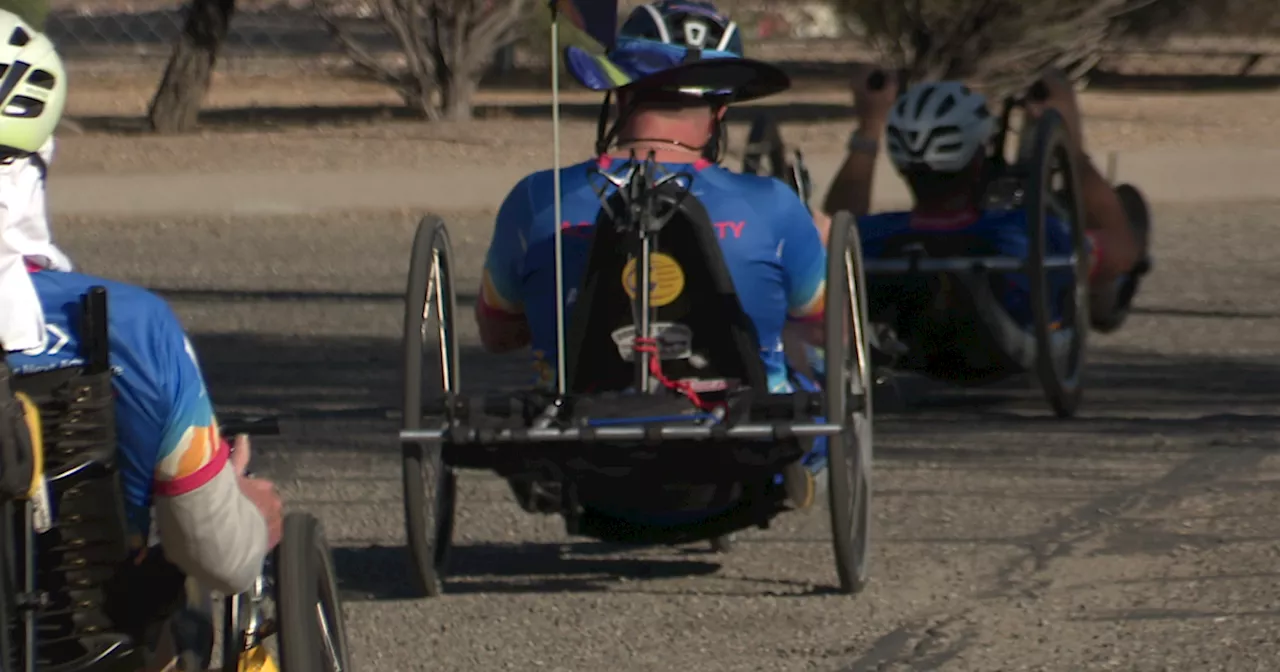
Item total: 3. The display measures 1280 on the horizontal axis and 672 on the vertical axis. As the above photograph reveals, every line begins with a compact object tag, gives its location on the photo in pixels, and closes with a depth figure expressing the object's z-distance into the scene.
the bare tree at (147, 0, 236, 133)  48.78
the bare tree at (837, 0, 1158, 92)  50.28
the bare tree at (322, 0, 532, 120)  49.44
